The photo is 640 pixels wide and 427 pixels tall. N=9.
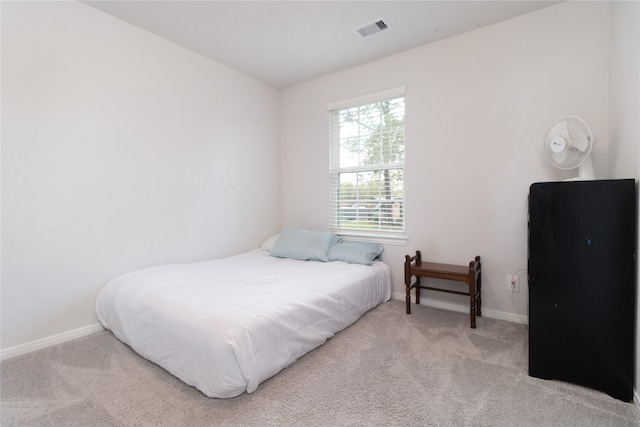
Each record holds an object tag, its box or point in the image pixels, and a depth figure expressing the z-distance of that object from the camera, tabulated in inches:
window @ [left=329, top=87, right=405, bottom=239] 127.0
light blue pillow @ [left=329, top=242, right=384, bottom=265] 120.2
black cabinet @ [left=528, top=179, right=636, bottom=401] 60.9
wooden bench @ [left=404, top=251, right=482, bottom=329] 95.7
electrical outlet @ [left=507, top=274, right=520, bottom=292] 101.3
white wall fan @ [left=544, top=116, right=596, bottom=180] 76.1
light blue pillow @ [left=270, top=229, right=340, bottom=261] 126.6
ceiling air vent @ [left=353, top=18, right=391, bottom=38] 102.4
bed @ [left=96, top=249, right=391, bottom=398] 60.7
